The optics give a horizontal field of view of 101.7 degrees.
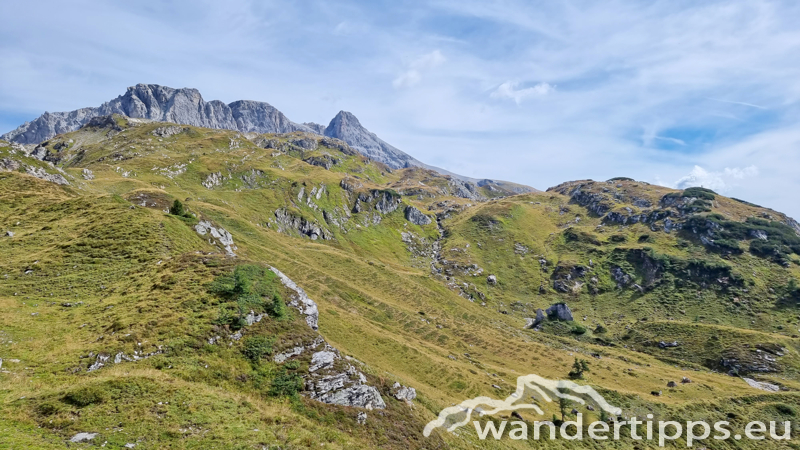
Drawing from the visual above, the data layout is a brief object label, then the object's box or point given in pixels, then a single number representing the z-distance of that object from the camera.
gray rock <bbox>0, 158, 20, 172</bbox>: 82.03
